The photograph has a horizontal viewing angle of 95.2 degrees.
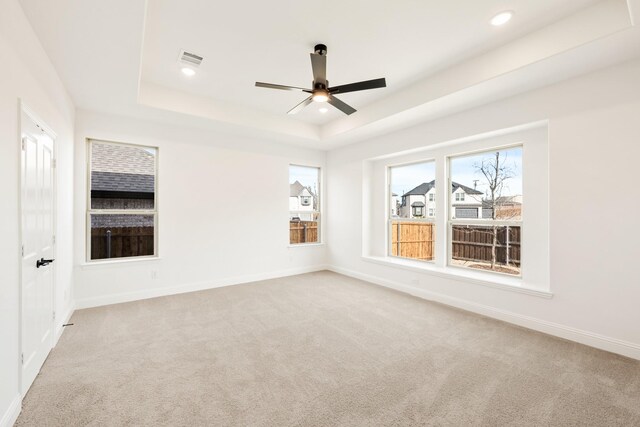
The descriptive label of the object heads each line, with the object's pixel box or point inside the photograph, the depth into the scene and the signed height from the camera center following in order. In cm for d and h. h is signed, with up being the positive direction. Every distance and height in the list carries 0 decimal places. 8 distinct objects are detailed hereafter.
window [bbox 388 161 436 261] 493 -2
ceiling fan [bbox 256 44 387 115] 274 +127
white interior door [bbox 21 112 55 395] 214 -29
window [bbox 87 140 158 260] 421 +18
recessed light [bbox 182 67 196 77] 348 +173
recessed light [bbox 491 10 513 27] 249 +172
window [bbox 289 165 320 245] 621 +22
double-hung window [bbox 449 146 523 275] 380 +5
